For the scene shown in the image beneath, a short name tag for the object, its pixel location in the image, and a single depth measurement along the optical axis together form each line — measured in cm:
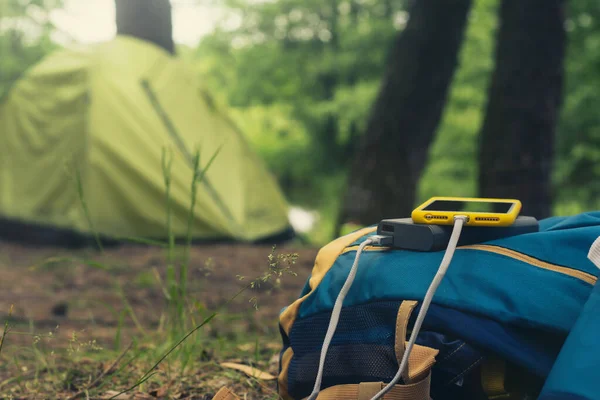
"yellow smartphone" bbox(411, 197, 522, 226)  62
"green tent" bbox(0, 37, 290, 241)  198
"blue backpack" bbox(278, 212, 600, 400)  58
